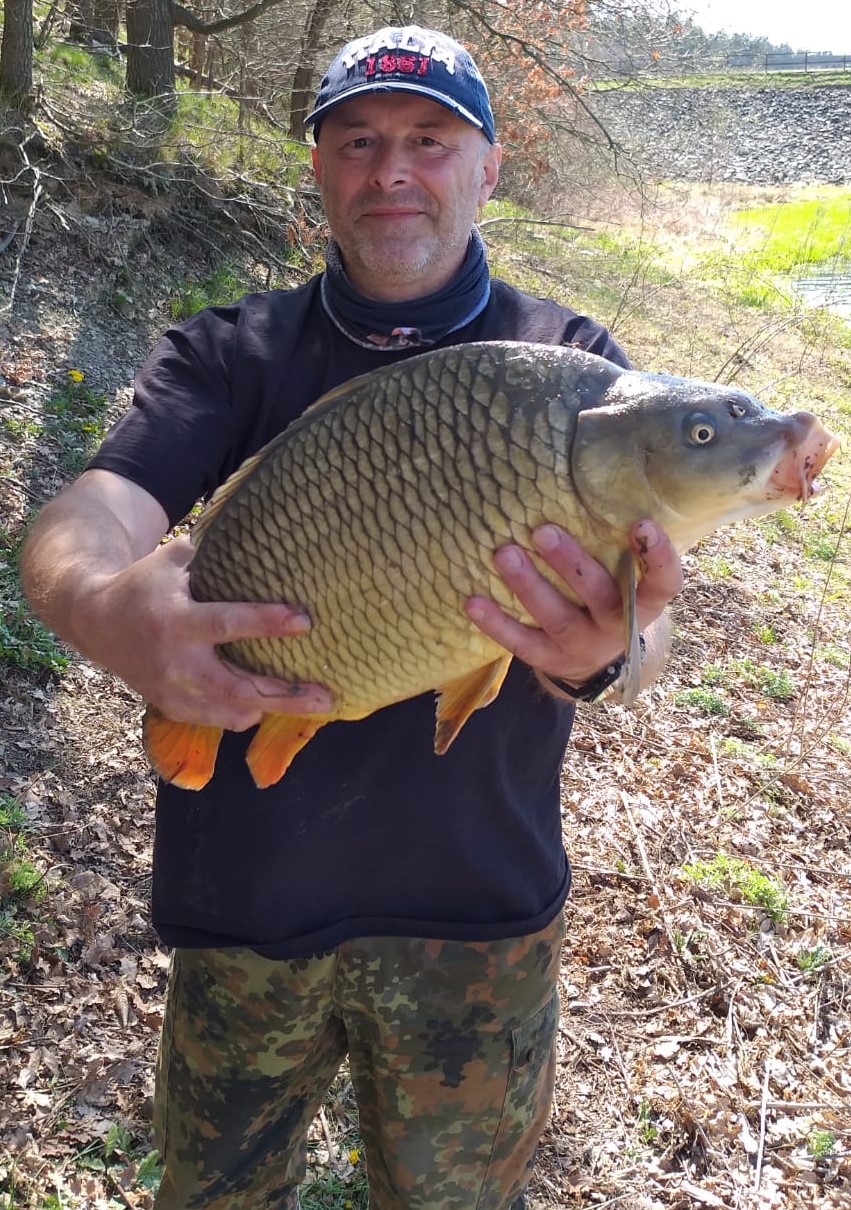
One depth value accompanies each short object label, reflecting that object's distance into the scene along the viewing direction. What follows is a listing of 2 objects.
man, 1.41
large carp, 1.07
